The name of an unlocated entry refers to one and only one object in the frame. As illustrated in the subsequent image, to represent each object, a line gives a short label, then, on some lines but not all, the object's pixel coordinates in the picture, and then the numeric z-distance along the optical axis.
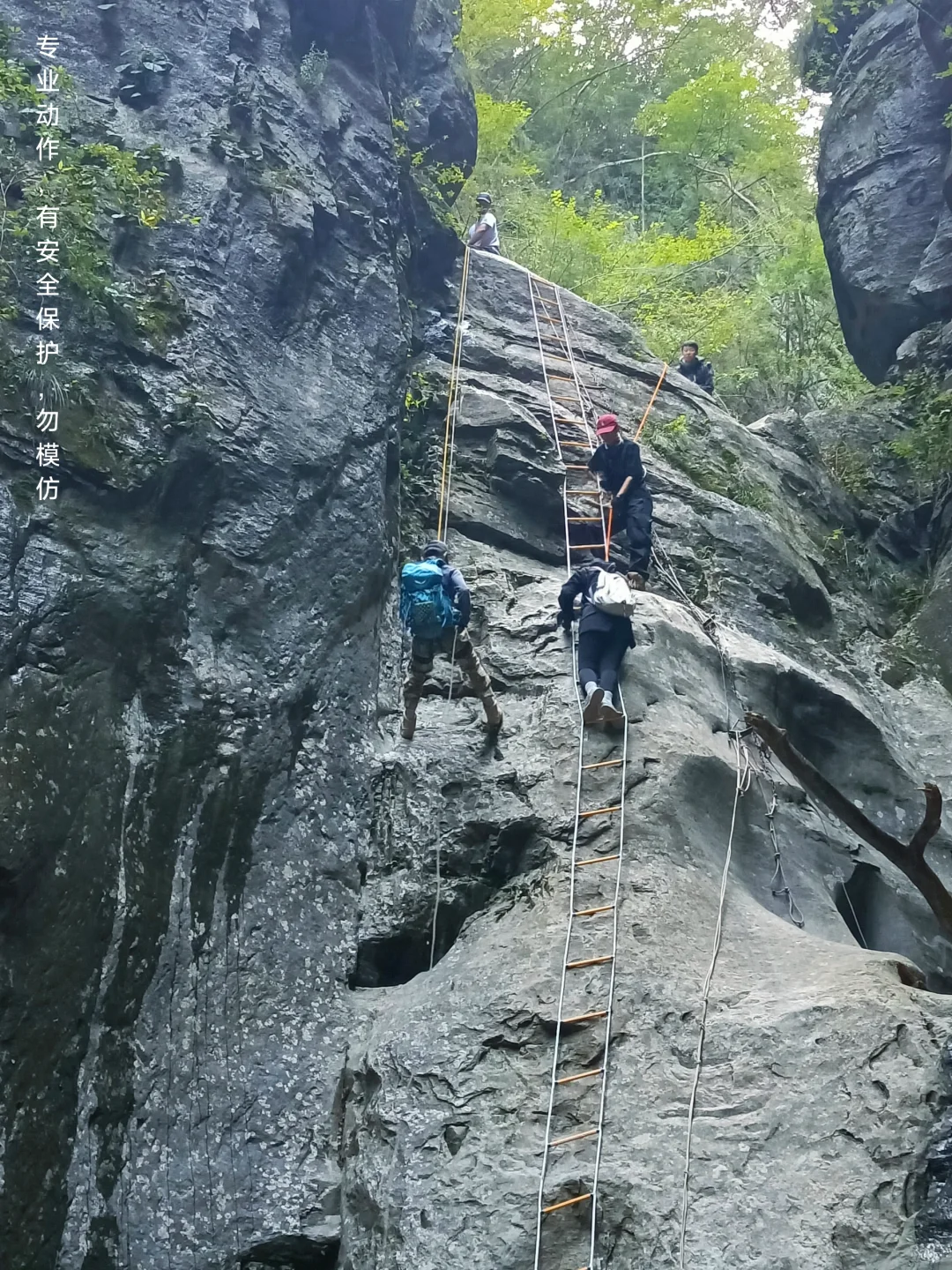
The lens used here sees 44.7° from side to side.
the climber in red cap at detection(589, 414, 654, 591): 9.95
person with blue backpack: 7.49
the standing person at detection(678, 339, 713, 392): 14.64
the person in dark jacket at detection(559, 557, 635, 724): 7.60
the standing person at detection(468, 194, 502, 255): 15.25
